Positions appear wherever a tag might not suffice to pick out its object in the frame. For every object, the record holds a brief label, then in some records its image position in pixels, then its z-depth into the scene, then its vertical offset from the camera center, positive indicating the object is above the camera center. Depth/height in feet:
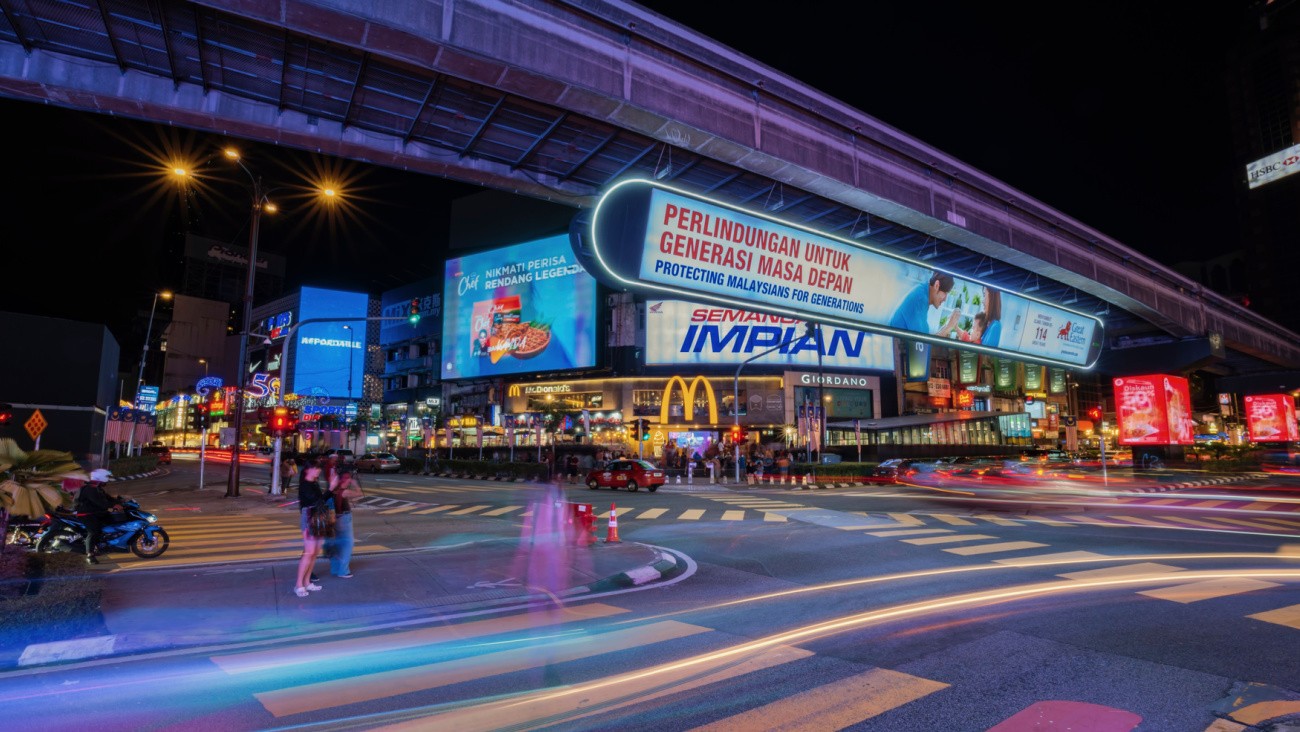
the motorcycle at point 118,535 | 35.45 -5.54
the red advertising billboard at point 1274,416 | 130.62 +4.08
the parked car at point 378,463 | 150.43 -6.20
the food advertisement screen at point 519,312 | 197.36 +40.65
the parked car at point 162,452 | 170.28 -4.29
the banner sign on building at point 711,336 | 189.67 +29.76
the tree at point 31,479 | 21.57 -1.46
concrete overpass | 21.39 +13.49
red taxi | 98.99 -6.27
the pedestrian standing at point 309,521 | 27.35 -3.70
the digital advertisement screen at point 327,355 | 308.19 +40.07
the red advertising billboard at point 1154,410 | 81.15 +3.44
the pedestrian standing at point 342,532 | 29.78 -4.50
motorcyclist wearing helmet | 35.99 -4.00
